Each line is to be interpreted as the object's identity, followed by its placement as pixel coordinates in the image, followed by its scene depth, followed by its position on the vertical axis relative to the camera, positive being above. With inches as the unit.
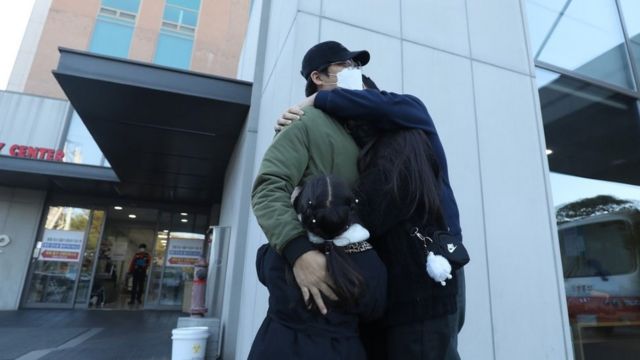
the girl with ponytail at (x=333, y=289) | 42.6 -0.2
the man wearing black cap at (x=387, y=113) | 53.6 +24.8
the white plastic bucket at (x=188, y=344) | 175.3 -28.3
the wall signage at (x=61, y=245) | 414.3 +31.8
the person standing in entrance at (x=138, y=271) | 466.3 +8.9
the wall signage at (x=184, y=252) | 465.7 +35.6
